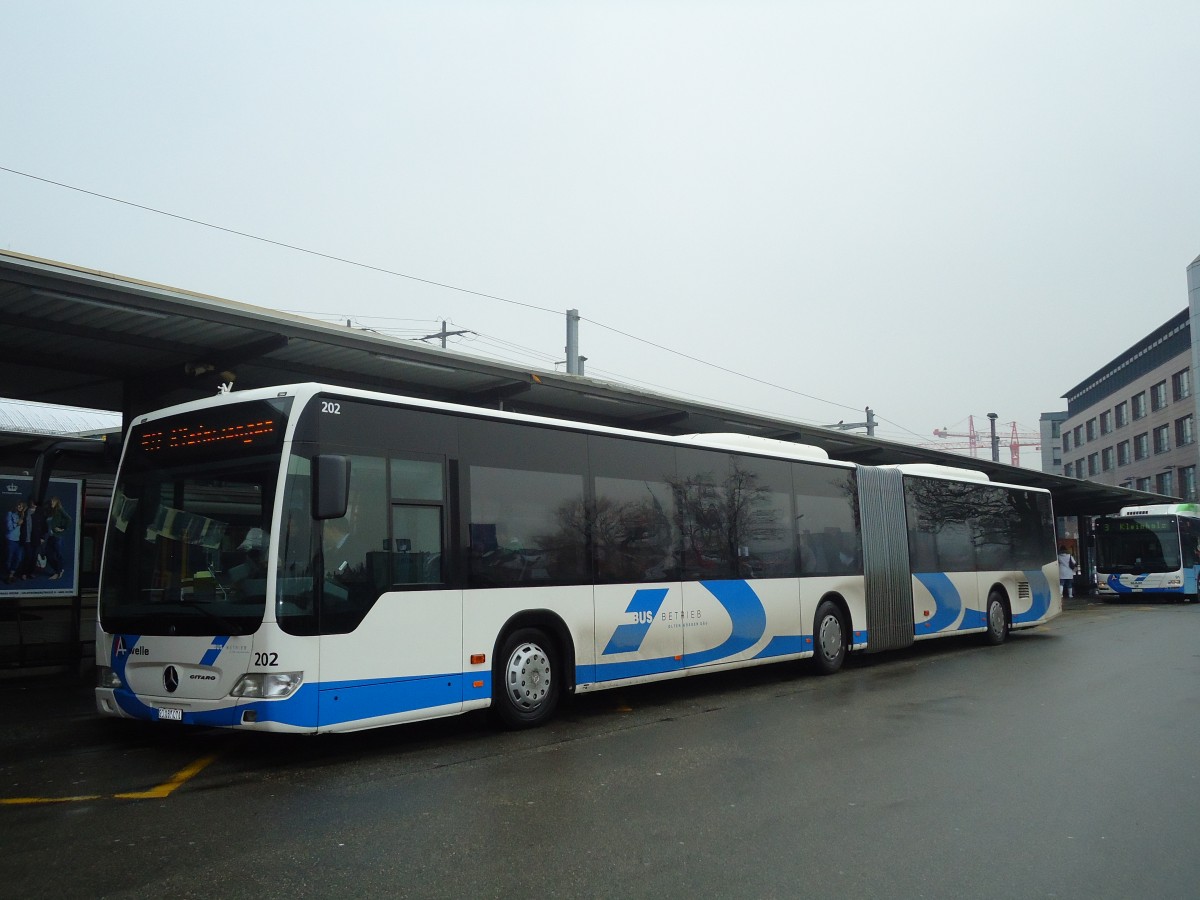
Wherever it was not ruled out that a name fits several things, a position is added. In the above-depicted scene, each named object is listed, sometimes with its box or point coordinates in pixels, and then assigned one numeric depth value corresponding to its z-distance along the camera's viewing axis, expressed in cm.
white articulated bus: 765
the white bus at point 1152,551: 3300
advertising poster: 1437
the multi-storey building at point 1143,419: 6738
